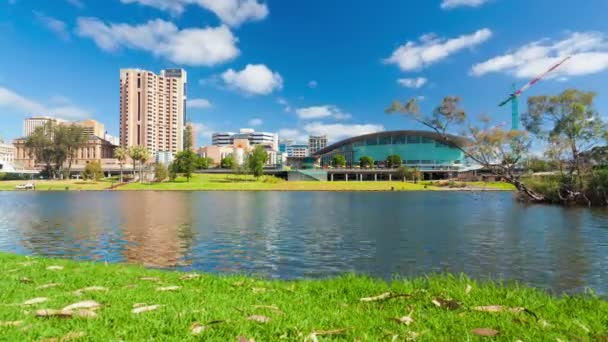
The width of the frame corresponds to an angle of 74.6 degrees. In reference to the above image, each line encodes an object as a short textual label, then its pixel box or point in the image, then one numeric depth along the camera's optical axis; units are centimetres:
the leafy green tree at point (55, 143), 17150
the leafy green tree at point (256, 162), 15162
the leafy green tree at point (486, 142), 5647
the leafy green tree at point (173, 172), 14625
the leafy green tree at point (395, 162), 19812
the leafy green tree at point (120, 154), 15450
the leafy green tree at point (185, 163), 14475
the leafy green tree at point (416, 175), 16312
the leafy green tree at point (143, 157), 15105
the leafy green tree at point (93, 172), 14838
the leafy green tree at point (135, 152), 14988
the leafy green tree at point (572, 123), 5512
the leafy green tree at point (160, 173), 13975
